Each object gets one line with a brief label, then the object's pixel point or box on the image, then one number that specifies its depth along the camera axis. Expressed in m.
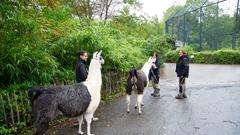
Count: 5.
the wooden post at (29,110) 6.87
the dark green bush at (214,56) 25.72
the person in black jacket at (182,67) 9.95
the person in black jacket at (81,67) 7.09
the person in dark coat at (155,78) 10.90
